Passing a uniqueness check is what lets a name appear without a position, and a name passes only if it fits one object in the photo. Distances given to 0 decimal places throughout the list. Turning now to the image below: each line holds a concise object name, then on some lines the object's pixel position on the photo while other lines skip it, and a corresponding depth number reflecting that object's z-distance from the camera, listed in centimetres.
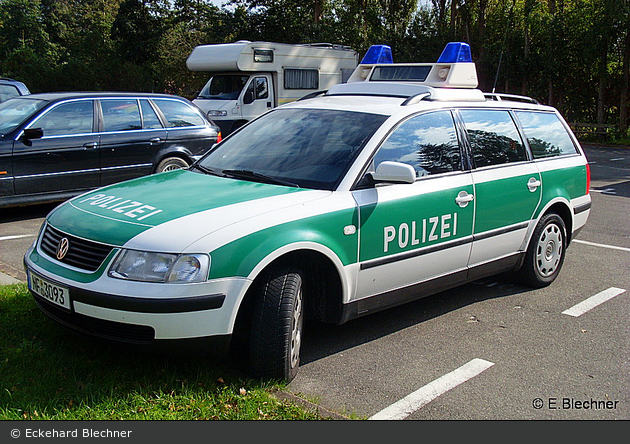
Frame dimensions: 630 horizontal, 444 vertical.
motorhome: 1731
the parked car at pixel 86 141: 820
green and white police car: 353
